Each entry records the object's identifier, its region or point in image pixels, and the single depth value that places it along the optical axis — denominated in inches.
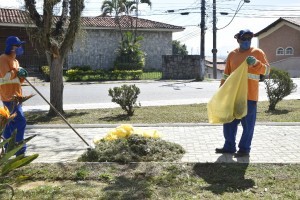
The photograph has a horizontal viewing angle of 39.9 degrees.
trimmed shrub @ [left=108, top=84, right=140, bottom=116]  402.3
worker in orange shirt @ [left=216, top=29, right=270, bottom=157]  222.8
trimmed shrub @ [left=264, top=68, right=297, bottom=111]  445.7
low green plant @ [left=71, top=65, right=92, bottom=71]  1031.0
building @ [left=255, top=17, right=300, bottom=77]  1504.7
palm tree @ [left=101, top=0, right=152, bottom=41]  1269.7
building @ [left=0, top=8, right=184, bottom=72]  1082.1
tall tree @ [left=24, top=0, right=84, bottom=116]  391.9
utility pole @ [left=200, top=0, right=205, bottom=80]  963.3
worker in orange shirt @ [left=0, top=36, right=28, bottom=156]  222.5
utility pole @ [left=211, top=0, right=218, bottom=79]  1138.7
